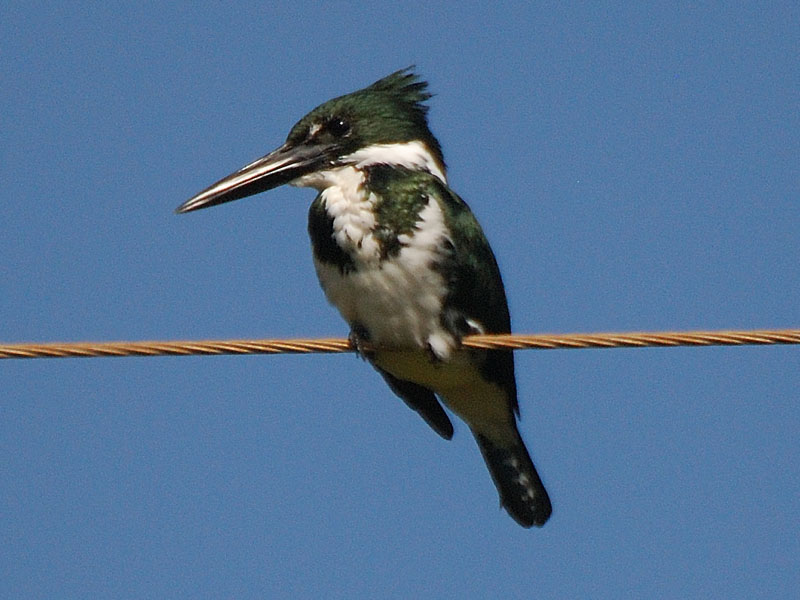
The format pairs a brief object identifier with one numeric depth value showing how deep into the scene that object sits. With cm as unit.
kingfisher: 758
